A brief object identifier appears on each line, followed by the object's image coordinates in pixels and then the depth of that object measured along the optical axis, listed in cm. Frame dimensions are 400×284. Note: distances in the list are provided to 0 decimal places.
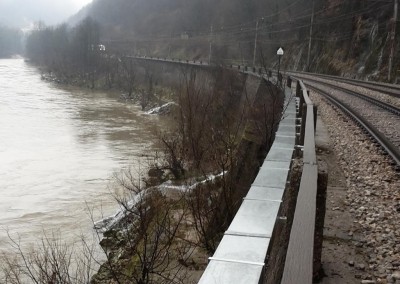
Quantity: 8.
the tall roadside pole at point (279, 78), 2157
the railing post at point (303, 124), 805
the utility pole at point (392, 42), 3100
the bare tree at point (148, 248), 874
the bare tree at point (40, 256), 1092
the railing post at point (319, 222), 422
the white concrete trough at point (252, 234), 304
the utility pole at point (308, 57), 4912
